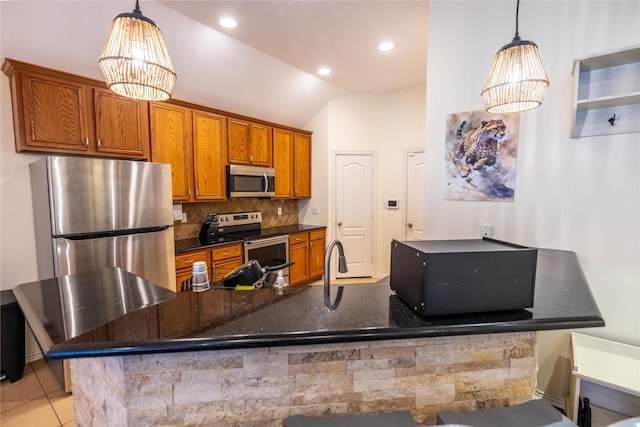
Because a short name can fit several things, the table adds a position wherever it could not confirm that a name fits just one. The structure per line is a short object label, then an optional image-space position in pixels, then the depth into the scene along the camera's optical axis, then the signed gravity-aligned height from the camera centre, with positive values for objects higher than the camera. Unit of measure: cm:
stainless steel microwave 373 +18
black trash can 220 -109
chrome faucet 103 -34
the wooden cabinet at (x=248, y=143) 379 +71
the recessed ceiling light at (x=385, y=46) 315 +162
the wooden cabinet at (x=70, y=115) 225 +68
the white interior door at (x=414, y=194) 444 +0
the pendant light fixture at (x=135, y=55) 126 +62
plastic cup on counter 137 -39
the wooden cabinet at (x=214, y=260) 298 -71
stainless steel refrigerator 215 -17
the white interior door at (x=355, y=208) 479 -22
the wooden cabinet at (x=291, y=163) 442 +49
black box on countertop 87 -26
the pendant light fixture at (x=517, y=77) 139 +57
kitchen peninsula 80 -49
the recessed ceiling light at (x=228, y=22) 270 +162
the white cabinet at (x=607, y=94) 171 +61
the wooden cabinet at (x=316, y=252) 461 -93
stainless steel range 369 -54
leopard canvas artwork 213 +29
